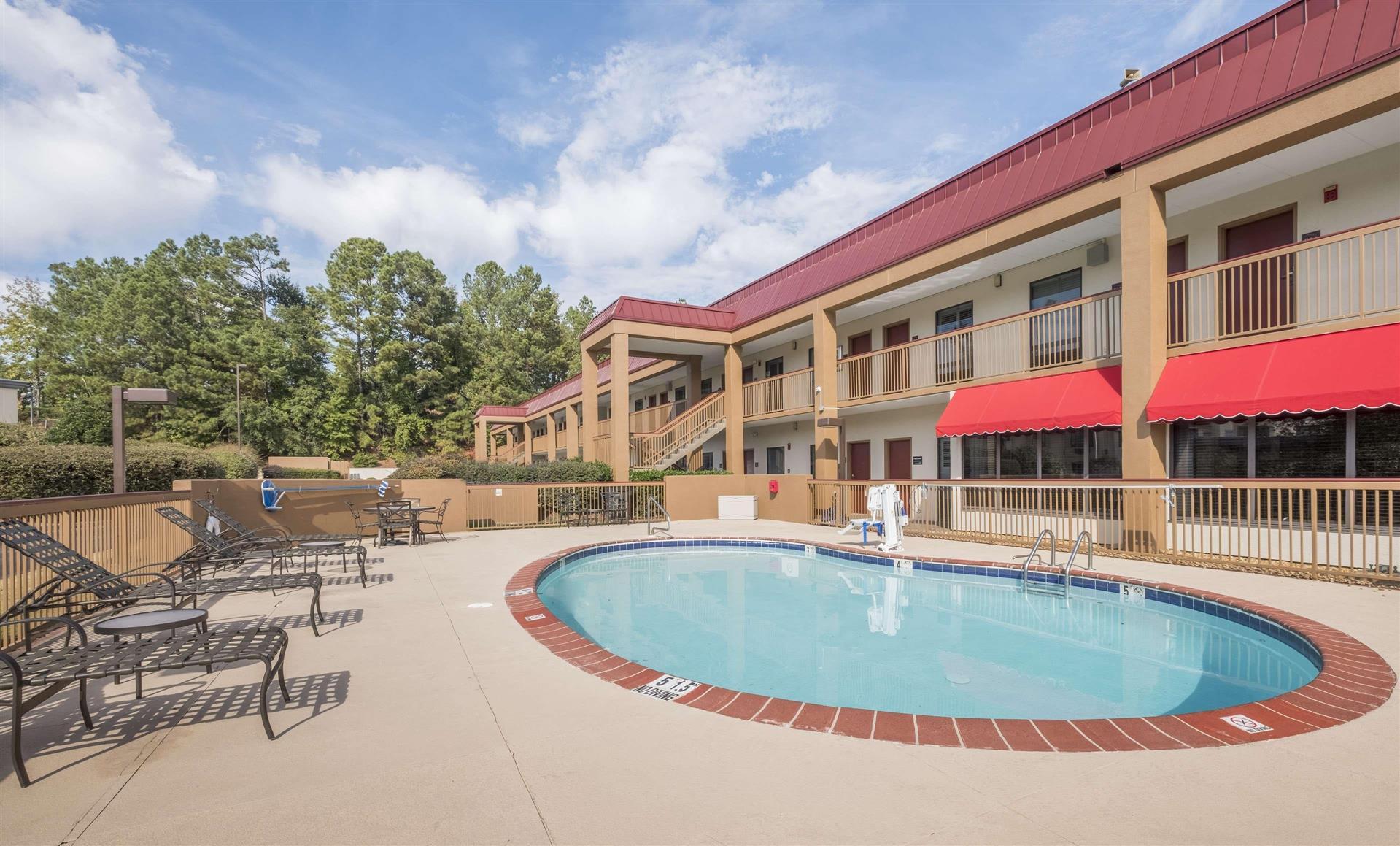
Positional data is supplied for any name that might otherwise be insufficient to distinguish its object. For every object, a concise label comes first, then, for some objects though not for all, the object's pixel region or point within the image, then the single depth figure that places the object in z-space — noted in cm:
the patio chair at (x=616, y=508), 1609
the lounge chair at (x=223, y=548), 700
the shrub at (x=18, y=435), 1778
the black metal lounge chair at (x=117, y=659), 272
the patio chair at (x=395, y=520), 1176
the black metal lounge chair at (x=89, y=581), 463
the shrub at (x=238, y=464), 2011
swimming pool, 340
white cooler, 1712
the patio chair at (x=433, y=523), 1301
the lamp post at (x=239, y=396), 3816
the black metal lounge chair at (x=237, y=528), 865
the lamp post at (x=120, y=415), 906
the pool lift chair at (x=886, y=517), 1059
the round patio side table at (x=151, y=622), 338
